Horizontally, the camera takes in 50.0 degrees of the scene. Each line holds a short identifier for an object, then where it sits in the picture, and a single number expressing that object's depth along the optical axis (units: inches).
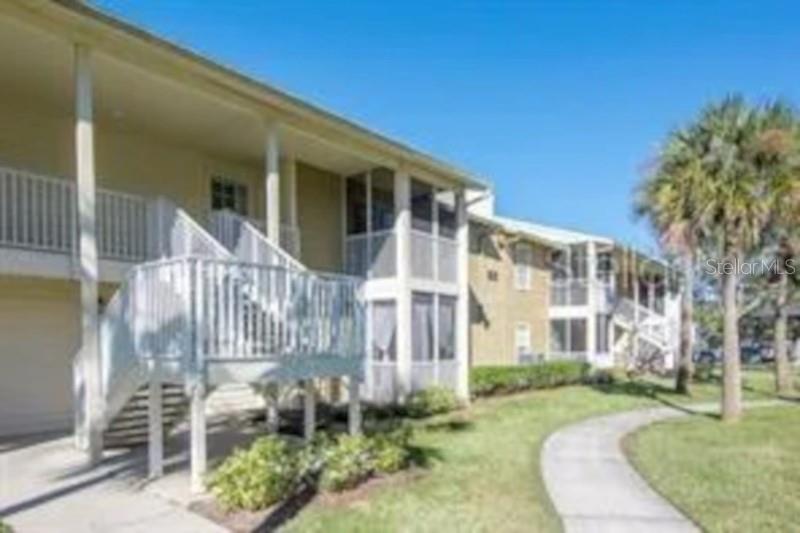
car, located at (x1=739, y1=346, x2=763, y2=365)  2361.0
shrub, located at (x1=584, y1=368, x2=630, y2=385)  1315.2
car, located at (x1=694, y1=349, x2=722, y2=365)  1959.5
